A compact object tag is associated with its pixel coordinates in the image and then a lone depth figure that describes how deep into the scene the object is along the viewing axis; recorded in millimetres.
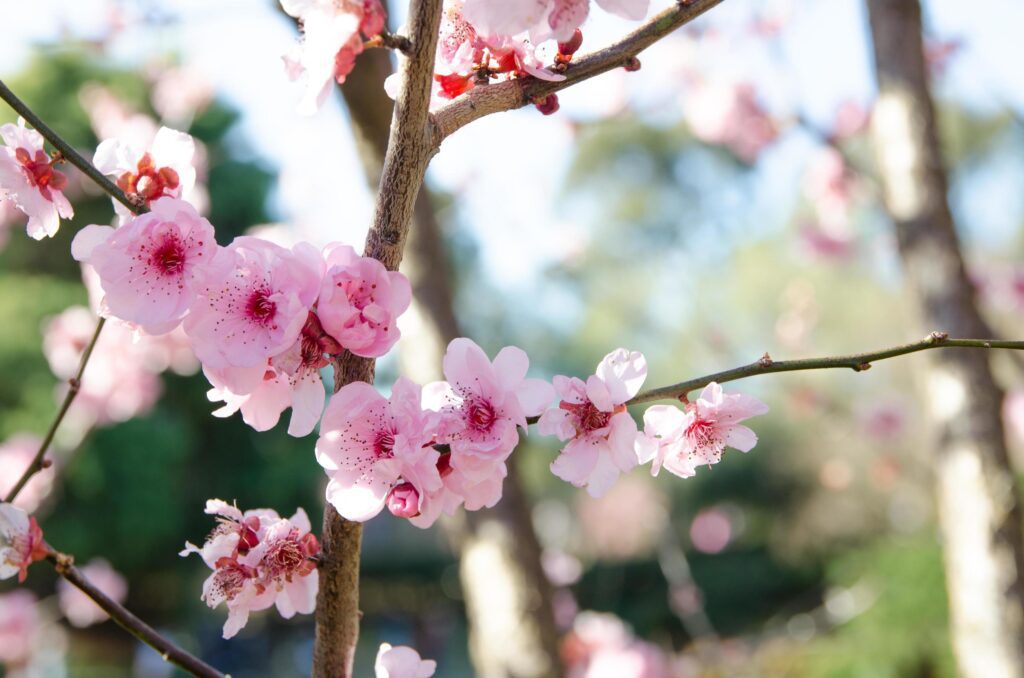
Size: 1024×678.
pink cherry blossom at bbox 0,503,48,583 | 418
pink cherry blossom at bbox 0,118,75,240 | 442
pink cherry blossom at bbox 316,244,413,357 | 386
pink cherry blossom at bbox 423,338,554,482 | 398
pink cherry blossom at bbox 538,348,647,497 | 414
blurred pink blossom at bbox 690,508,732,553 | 6560
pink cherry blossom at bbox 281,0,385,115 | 390
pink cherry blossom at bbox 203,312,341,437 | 393
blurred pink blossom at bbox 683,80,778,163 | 3488
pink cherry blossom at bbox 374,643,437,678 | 418
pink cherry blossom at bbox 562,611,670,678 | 2210
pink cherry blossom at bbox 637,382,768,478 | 420
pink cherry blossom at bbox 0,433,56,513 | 3146
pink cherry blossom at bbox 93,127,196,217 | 433
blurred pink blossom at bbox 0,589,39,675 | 2932
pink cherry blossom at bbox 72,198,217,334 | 394
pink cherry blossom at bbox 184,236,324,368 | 387
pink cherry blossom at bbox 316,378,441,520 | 395
